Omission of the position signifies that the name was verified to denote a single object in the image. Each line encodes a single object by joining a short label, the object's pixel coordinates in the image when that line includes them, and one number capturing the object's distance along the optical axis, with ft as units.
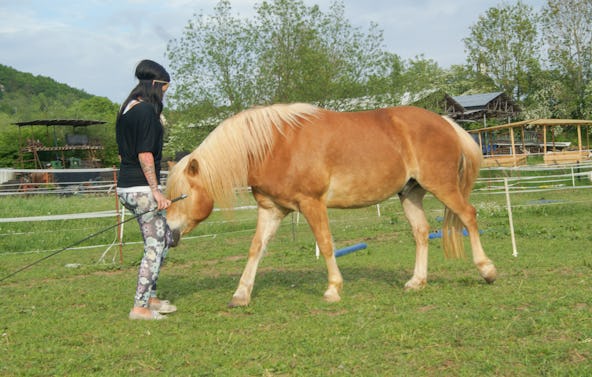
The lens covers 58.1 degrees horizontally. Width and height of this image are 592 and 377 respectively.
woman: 15.62
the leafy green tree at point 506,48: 155.12
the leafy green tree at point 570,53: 136.87
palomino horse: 17.52
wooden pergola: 87.81
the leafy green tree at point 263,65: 92.07
